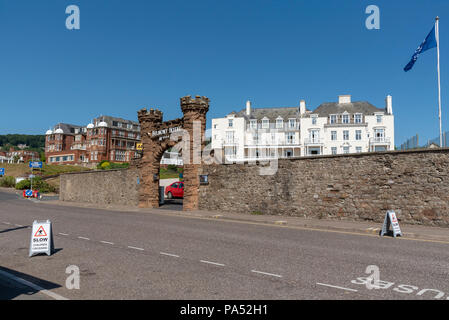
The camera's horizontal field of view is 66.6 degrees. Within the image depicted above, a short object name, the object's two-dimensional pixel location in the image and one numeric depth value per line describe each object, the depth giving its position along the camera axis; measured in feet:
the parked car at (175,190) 104.58
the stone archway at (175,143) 71.67
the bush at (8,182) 211.61
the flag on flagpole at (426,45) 58.39
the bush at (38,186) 172.65
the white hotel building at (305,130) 212.54
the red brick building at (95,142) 352.49
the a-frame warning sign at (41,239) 28.09
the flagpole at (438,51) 55.61
